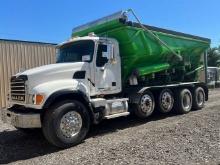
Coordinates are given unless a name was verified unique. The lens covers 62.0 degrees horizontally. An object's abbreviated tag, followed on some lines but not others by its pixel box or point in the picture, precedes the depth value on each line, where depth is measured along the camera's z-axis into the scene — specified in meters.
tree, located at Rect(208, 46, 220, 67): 27.19
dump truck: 4.21
